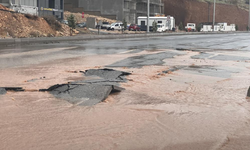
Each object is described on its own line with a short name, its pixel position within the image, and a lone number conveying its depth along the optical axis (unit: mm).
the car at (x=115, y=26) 57359
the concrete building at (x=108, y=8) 74000
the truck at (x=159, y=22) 60944
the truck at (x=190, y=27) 74194
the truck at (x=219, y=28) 76756
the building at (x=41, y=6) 44156
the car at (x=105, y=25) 57050
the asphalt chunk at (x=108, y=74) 8380
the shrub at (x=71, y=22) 37219
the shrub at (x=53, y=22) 36281
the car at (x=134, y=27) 59200
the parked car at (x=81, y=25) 53119
